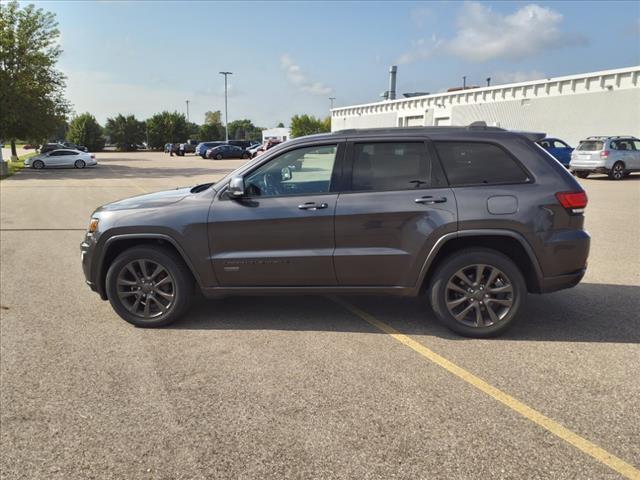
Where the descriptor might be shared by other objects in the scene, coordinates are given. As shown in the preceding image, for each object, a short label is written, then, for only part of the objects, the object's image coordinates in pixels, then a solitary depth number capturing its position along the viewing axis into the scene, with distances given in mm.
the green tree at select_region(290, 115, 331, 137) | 83000
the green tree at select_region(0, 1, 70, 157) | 30828
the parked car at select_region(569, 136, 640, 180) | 20578
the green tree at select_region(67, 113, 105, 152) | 69188
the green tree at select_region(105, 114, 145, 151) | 75938
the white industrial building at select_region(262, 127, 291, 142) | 90600
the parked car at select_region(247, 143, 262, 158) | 46625
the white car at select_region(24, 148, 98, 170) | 33875
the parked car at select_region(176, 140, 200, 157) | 58544
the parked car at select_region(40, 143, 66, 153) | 43475
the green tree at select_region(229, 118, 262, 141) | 134250
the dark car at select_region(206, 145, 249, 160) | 46625
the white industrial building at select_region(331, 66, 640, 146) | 26047
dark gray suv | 4246
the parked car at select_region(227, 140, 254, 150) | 50962
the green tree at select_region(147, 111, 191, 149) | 76250
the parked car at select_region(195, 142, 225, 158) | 49875
